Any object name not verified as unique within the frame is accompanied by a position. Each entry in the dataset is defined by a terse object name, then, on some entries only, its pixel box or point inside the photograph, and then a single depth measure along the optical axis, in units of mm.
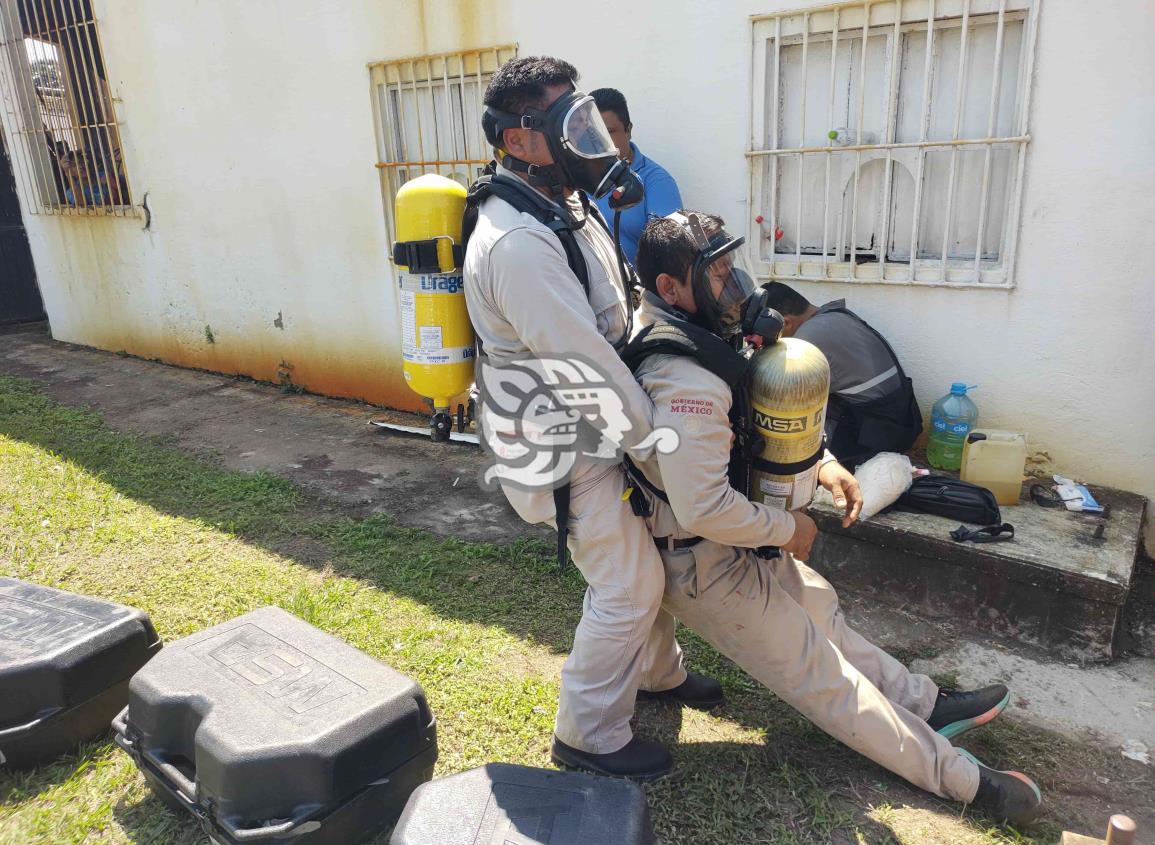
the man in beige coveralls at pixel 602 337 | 2199
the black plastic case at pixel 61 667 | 2459
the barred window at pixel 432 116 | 5316
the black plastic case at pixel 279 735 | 2000
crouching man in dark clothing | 3730
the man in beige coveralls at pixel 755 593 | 2062
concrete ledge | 3047
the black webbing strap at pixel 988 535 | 3250
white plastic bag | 3469
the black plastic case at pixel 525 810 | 1759
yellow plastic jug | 3602
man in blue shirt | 3891
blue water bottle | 3846
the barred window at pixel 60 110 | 7820
